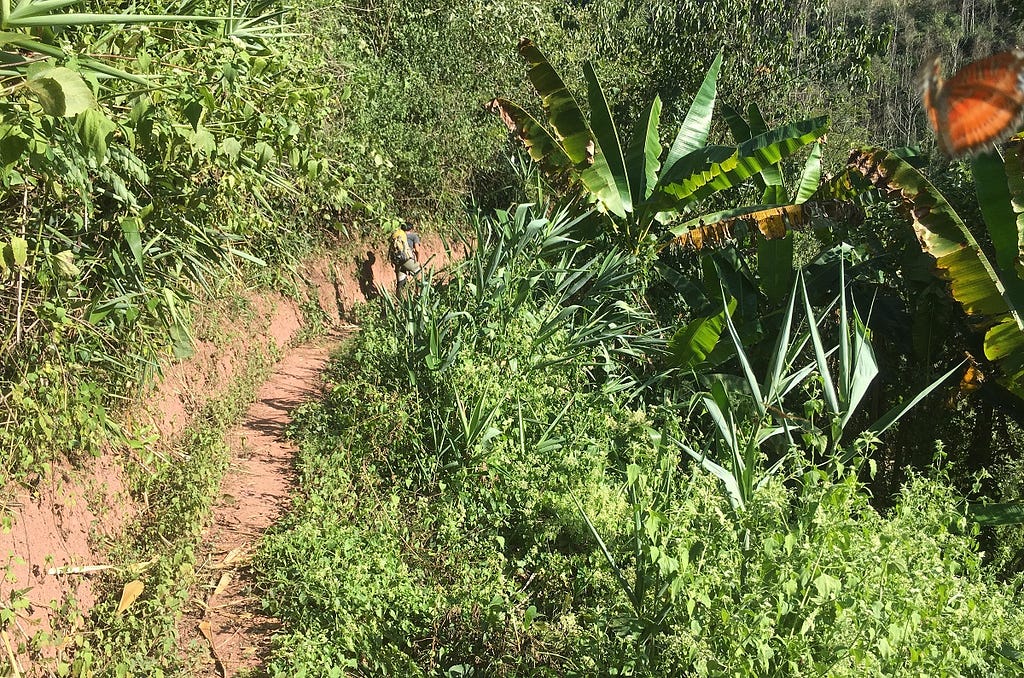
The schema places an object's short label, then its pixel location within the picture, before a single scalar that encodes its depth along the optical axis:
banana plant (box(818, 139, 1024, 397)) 6.15
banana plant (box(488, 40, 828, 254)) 7.87
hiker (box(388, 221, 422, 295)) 9.36
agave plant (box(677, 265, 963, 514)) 3.63
